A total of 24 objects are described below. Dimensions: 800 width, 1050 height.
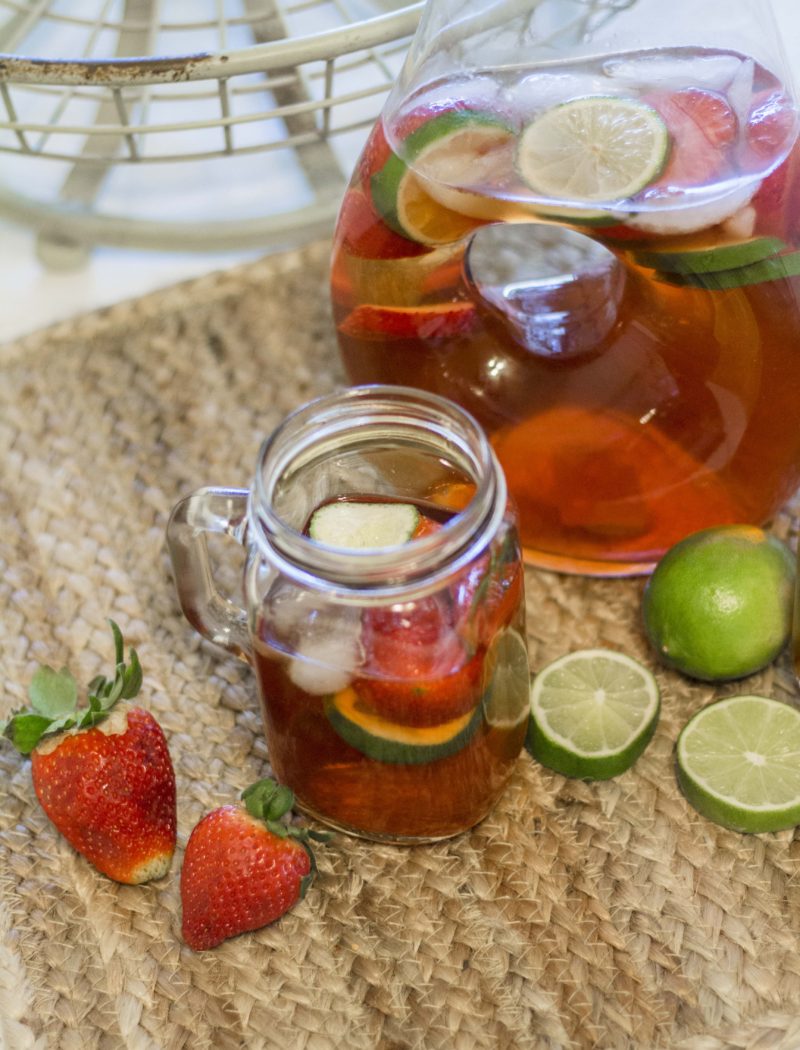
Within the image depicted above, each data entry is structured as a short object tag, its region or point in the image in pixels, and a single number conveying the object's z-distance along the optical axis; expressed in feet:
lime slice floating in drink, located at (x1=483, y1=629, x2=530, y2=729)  2.73
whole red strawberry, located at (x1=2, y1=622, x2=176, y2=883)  2.84
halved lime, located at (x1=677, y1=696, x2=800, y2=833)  2.92
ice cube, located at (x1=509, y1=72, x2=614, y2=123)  3.02
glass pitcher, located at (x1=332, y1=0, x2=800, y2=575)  2.93
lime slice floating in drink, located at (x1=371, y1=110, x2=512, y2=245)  2.98
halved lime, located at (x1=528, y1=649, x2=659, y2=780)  3.02
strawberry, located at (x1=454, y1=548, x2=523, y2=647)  2.62
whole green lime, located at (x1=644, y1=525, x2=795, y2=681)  3.07
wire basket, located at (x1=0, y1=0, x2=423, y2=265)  4.96
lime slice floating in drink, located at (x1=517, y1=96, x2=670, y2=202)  2.88
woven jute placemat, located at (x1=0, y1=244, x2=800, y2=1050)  2.72
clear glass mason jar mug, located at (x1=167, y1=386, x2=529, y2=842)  2.56
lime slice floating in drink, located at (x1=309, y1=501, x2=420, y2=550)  2.69
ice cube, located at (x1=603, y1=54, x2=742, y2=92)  3.02
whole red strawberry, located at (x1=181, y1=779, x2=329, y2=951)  2.74
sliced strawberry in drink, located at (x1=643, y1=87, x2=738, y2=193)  2.88
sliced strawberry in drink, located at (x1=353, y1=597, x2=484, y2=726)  2.57
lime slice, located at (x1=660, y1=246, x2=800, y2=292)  2.99
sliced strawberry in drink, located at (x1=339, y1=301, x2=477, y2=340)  3.32
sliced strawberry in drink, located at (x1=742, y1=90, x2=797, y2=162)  2.95
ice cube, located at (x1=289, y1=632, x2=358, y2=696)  2.60
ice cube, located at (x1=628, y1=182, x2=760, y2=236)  2.85
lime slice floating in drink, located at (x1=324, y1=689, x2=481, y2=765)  2.64
